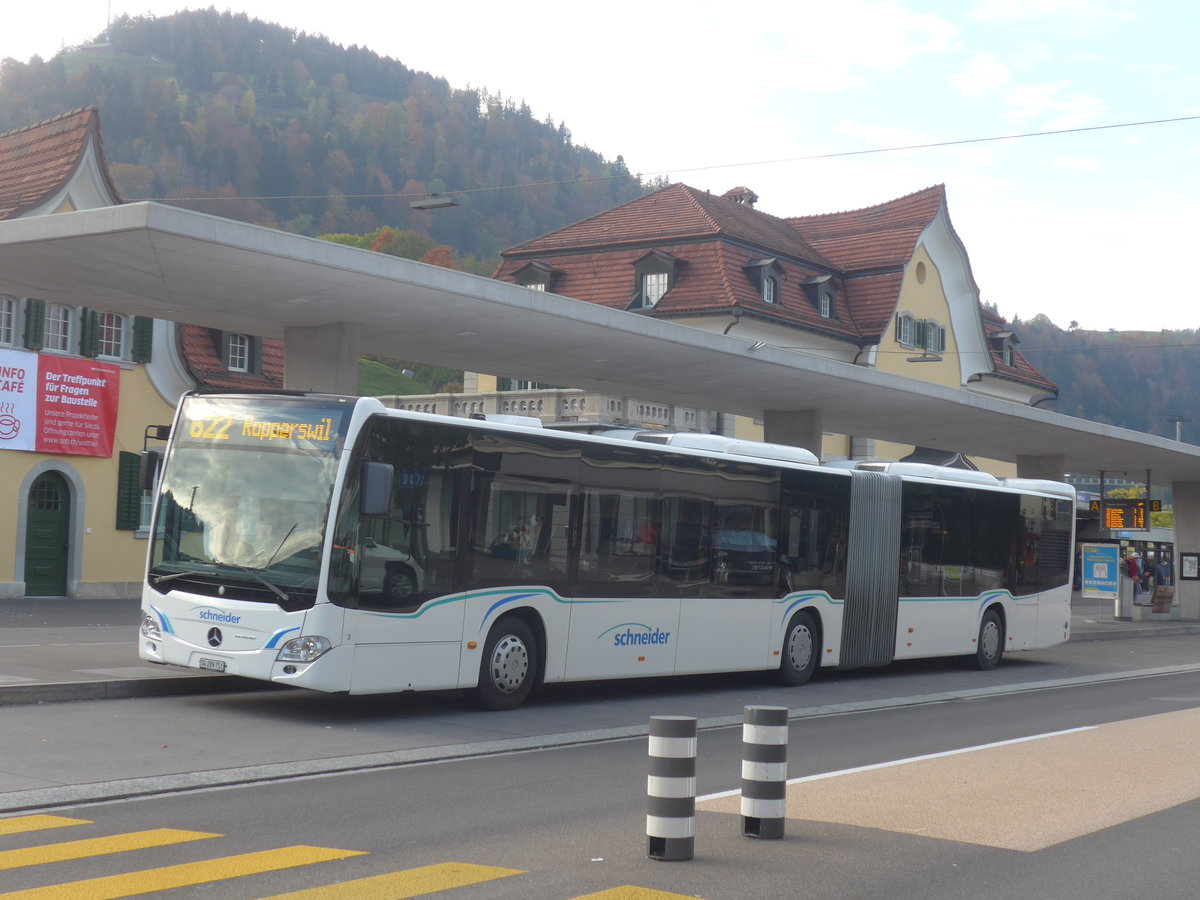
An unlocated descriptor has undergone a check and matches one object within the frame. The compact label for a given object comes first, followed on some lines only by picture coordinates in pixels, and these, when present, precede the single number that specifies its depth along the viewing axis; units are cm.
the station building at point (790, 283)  4666
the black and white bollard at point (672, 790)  706
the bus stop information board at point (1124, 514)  3528
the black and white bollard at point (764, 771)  770
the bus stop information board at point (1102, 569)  3725
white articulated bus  1234
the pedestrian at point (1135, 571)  4094
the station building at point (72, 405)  2991
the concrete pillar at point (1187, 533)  4319
